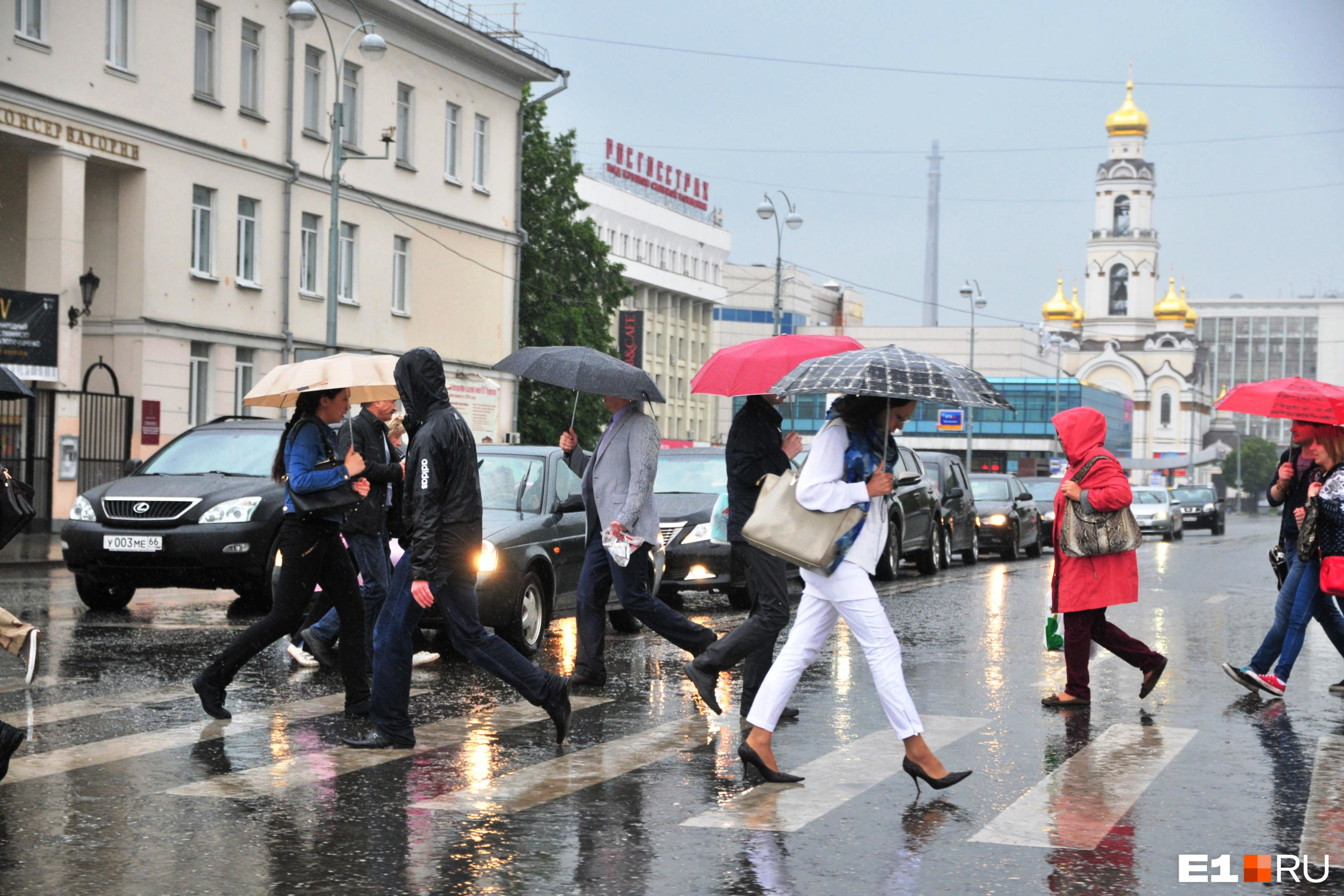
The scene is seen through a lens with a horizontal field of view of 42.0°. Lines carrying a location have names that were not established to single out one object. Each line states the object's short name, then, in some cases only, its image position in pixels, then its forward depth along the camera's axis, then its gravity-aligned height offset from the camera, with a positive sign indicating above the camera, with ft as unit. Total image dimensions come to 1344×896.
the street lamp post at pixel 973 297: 200.64 +15.30
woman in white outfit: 22.68 -2.15
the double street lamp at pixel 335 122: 82.64 +14.64
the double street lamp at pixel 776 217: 130.72 +15.73
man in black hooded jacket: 24.72 -2.14
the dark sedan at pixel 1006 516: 94.48 -4.73
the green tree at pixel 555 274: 161.48 +13.85
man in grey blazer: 32.14 -1.97
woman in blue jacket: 27.71 -2.44
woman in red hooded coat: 31.14 -2.40
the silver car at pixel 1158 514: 147.13 -6.88
